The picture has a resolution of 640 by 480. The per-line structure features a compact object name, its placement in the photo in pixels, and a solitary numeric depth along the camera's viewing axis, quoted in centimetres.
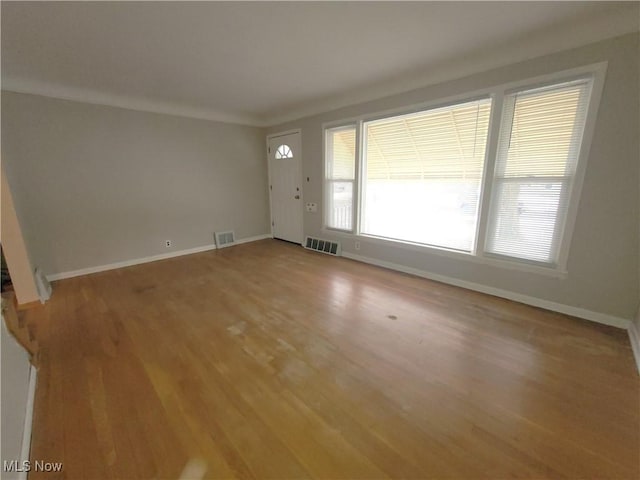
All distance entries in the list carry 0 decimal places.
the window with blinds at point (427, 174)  273
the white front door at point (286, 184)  461
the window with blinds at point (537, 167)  215
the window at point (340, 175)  380
